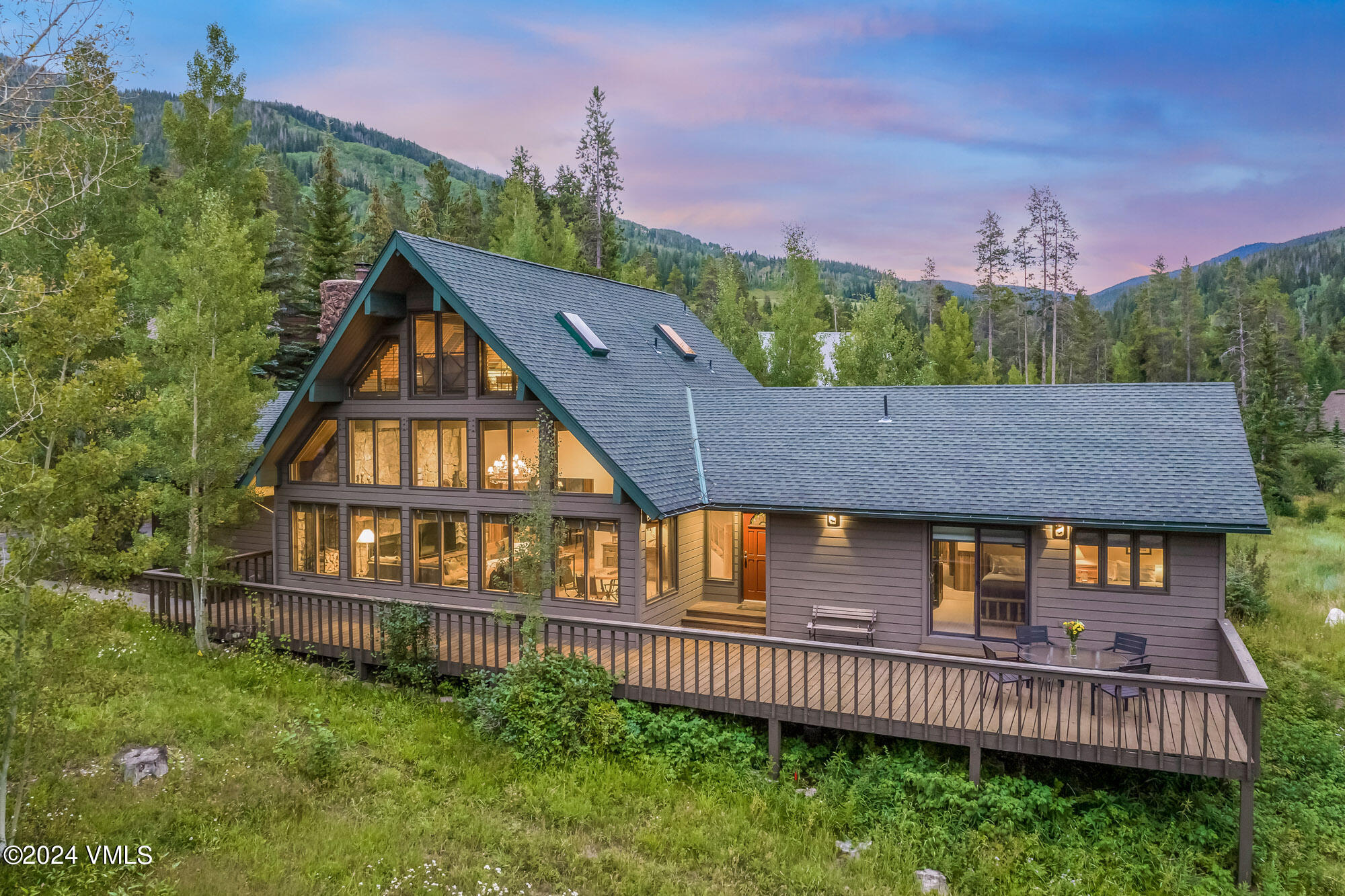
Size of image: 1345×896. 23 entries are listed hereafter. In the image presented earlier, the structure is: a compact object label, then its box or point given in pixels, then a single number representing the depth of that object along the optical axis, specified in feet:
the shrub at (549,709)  29.96
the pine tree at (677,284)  228.74
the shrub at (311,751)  27.32
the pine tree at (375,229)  138.51
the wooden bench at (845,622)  36.81
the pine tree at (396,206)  179.27
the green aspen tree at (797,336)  80.53
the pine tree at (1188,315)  193.16
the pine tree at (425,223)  132.36
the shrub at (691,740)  29.78
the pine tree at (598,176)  115.55
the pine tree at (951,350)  89.30
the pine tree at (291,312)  95.35
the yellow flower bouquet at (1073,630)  28.91
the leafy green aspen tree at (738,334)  82.64
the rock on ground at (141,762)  26.63
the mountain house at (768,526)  29.53
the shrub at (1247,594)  50.16
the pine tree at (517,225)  87.20
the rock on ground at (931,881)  22.88
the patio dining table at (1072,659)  29.19
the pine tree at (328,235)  104.37
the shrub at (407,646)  36.01
